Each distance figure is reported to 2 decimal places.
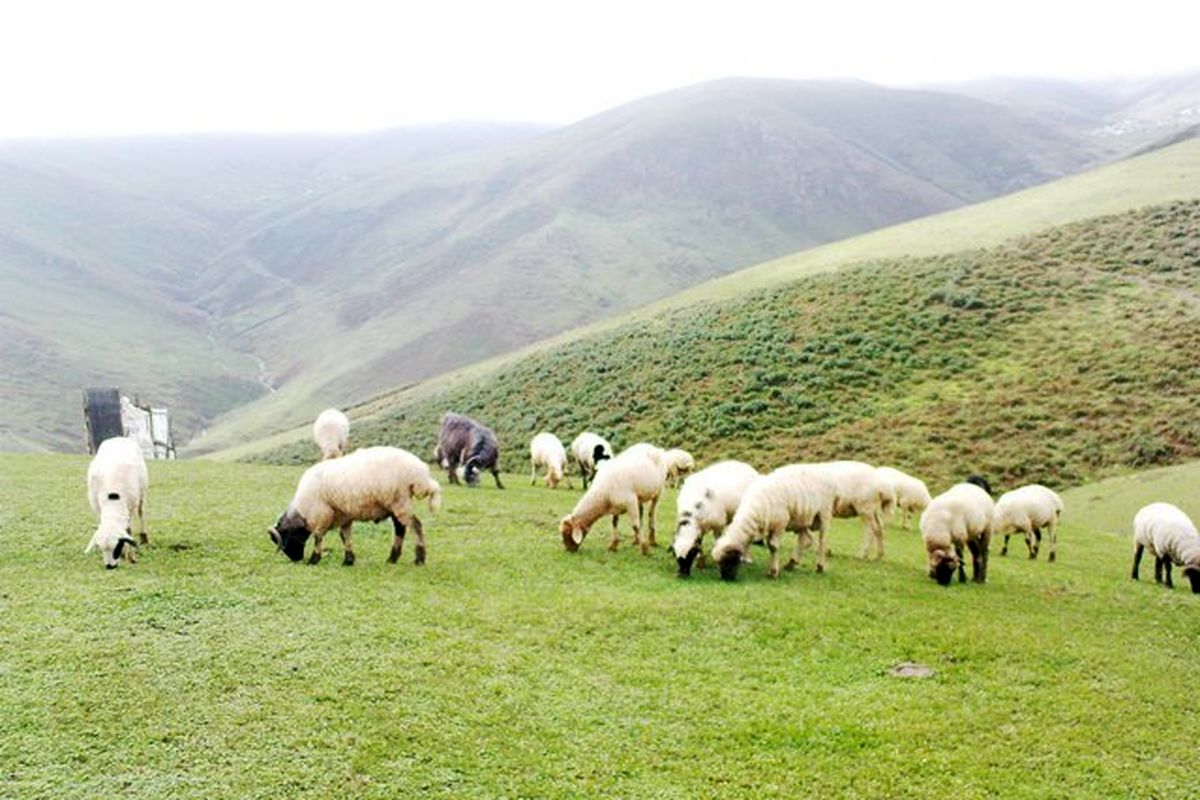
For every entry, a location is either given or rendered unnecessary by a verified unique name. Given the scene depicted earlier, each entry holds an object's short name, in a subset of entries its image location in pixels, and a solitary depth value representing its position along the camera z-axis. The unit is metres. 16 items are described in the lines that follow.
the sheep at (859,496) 16.73
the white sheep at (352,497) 13.46
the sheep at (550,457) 25.91
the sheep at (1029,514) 19.25
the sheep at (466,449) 24.52
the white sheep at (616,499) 15.69
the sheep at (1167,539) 16.12
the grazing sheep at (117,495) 12.99
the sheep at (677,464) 26.64
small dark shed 29.23
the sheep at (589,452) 24.16
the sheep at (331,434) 23.77
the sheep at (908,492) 21.41
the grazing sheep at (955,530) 14.84
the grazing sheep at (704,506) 14.19
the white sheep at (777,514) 14.02
